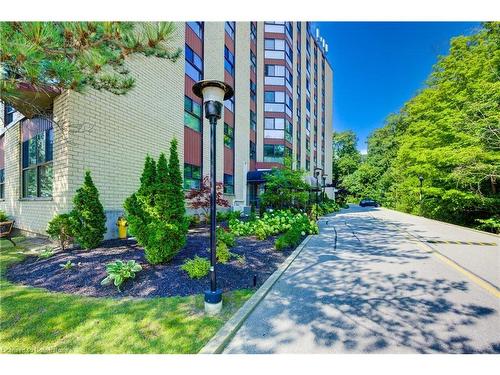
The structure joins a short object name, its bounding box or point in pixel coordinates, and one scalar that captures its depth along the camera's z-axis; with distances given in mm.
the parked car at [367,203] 41312
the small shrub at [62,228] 6574
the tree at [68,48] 2869
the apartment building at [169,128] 8000
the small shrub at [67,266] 5176
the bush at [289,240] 7684
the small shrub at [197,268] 4777
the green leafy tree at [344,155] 56750
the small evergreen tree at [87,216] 6633
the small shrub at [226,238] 7184
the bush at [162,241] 5082
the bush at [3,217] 10596
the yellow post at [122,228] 8281
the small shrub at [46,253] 6085
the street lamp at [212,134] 3668
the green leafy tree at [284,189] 14273
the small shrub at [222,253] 5703
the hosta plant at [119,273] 4354
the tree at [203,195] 10250
